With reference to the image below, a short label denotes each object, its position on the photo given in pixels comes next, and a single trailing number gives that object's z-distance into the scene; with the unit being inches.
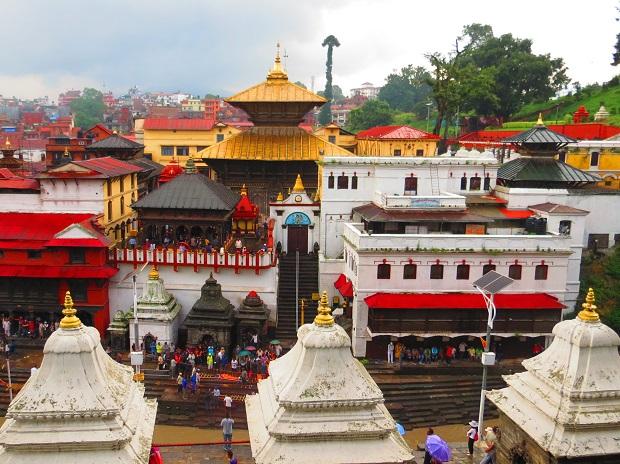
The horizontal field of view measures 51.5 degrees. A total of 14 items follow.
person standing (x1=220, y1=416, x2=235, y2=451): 748.0
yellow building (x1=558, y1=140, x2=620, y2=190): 1520.7
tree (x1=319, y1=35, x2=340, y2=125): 4911.4
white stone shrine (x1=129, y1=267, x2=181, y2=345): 1047.2
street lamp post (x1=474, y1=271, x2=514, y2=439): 668.1
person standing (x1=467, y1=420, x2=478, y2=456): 709.9
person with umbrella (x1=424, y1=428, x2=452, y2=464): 564.7
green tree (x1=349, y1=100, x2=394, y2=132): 3516.2
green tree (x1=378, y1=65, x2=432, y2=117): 5002.5
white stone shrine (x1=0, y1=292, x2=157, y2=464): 384.2
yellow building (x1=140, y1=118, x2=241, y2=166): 2470.5
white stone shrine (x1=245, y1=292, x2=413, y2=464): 404.8
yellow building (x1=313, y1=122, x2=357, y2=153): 2421.3
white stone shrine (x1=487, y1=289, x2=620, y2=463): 421.1
